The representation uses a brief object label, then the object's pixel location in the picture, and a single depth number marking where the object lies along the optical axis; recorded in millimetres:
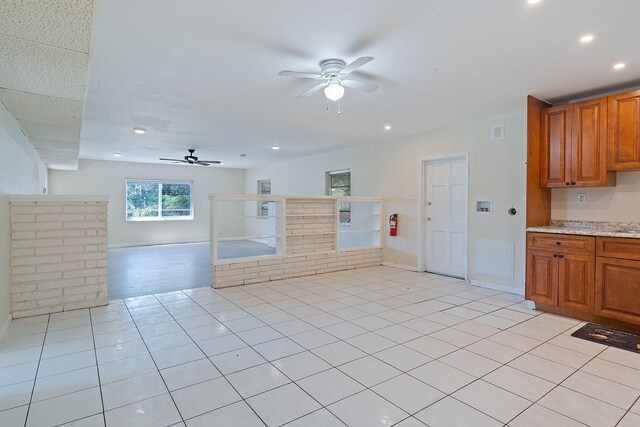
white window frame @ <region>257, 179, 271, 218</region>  10624
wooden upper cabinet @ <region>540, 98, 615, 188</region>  3584
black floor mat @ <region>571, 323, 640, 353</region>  2877
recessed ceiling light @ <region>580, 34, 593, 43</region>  2562
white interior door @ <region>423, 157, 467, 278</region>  5375
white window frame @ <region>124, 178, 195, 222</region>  9664
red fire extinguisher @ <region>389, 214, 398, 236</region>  6277
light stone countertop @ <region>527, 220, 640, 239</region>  3277
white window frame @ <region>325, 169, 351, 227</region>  7969
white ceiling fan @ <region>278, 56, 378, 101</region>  2938
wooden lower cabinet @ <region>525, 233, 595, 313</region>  3410
